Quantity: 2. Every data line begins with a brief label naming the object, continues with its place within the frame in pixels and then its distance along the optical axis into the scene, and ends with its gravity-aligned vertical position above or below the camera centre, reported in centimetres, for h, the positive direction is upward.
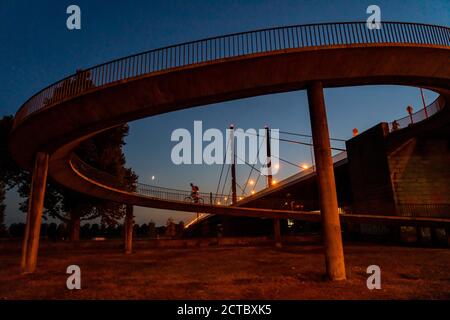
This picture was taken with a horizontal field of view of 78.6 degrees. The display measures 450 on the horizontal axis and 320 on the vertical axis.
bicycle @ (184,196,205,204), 2365 +264
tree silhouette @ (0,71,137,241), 2353 +472
